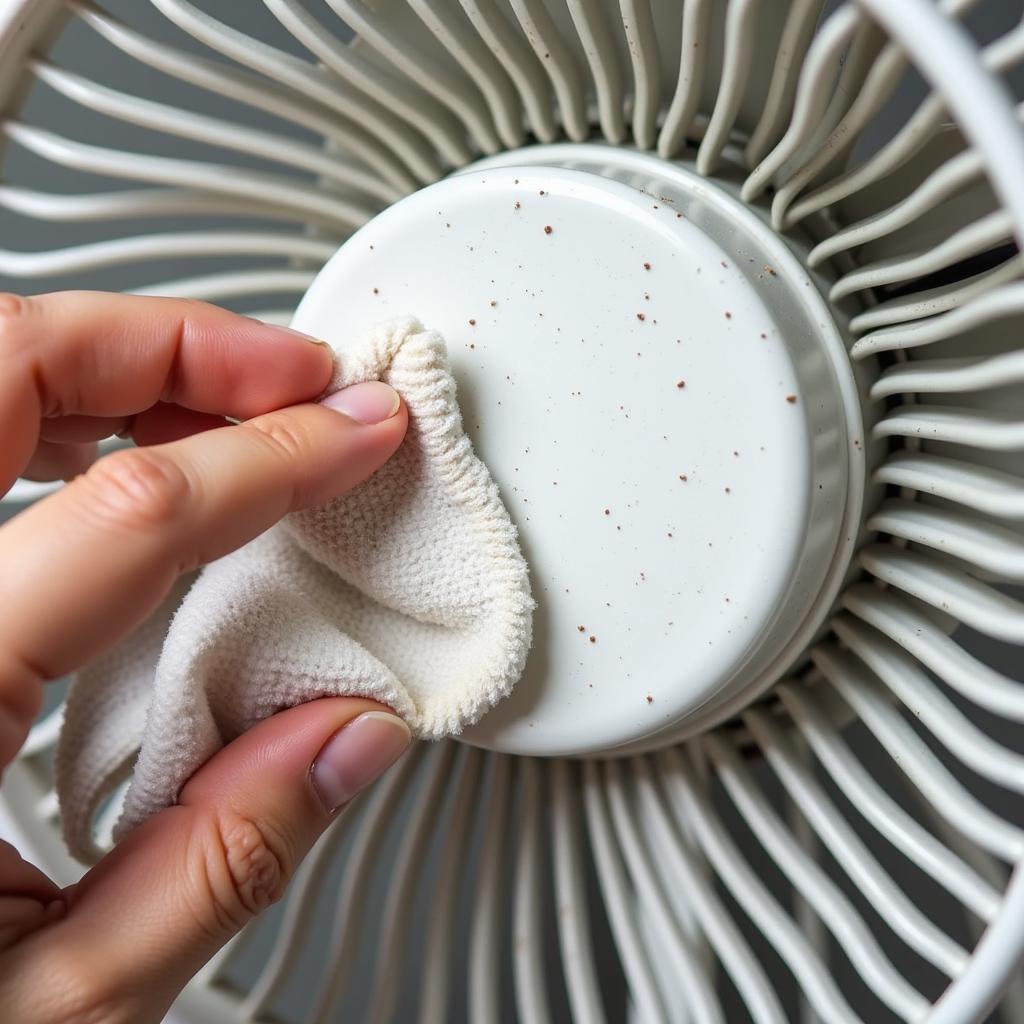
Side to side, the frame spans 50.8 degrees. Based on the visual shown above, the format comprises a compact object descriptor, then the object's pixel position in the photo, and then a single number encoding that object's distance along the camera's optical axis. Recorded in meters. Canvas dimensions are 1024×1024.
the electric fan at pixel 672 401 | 0.33
